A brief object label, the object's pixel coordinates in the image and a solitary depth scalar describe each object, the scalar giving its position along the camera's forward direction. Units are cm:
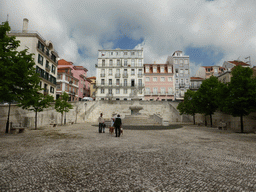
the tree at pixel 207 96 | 2528
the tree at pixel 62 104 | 2743
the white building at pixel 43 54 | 3334
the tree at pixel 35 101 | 1574
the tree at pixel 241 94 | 1692
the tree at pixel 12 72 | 1202
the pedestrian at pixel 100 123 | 1405
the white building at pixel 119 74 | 5756
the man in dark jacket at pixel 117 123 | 1161
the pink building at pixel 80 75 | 5856
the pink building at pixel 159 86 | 5828
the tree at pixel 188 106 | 3064
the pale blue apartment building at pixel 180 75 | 6003
